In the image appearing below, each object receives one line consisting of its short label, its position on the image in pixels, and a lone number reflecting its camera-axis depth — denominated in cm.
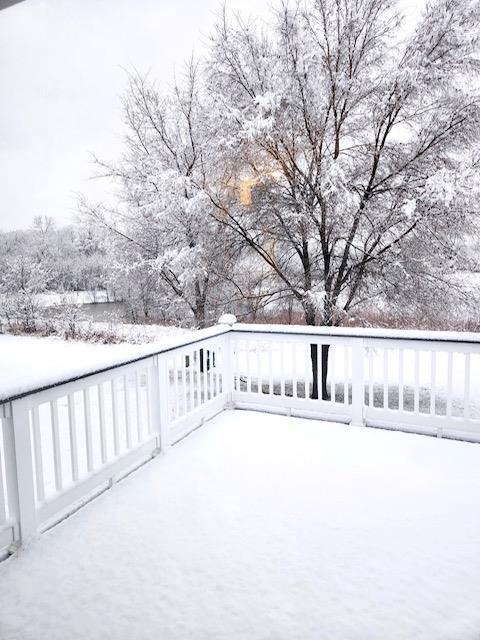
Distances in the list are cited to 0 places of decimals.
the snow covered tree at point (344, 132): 492
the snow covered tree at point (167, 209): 609
